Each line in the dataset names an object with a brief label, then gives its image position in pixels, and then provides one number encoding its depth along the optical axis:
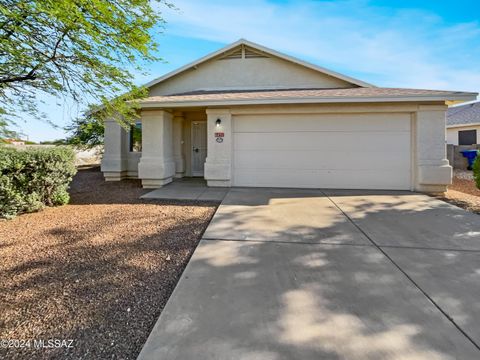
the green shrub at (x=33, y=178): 4.96
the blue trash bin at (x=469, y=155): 13.60
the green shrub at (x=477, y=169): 6.63
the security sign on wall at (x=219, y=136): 8.27
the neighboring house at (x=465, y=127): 18.64
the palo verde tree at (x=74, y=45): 3.60
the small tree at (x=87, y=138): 16.11
